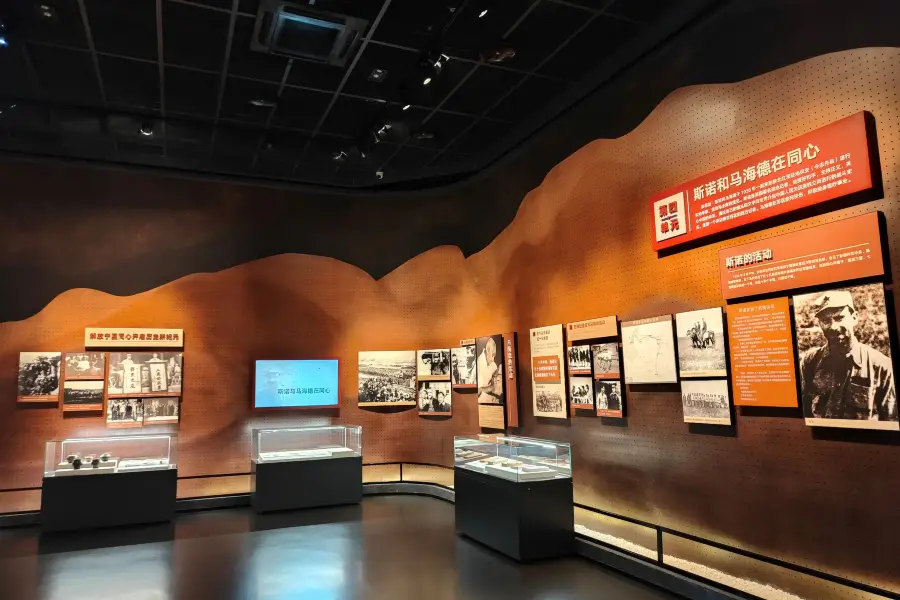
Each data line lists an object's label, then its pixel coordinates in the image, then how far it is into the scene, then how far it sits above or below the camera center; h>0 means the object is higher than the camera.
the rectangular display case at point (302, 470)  7.28 -1.21
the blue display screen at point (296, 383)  8.34 -0.13
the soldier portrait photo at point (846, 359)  3.47 +0.01
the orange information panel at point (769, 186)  3.71 +1.27
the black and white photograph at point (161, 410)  7.76 -0.42
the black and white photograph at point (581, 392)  6.05 -0.26
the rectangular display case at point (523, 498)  5.06 -1.15
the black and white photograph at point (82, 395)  7.43 -0.19
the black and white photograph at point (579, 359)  6.09 +0.08
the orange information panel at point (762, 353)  4.02 +0.06
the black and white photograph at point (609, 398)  5.63 -0.31
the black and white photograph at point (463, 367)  8.41 +0.04
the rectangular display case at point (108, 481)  6.44 -1.15
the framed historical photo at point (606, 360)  5.70 +0.05
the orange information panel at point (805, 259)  3.58 +0.68
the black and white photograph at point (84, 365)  7.48 +0.19
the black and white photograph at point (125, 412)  7.61 -0.44
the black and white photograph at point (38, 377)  7.30 +0.05
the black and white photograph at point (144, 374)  7.67 +0.05
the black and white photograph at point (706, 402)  4.48 -0.30
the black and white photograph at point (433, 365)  8.84 +0.08
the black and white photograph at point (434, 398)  8.77 -0.41
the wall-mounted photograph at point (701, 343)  4.52 +0.16
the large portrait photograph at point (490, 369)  7.65 +0.00
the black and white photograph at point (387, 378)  8.84 -0.10
